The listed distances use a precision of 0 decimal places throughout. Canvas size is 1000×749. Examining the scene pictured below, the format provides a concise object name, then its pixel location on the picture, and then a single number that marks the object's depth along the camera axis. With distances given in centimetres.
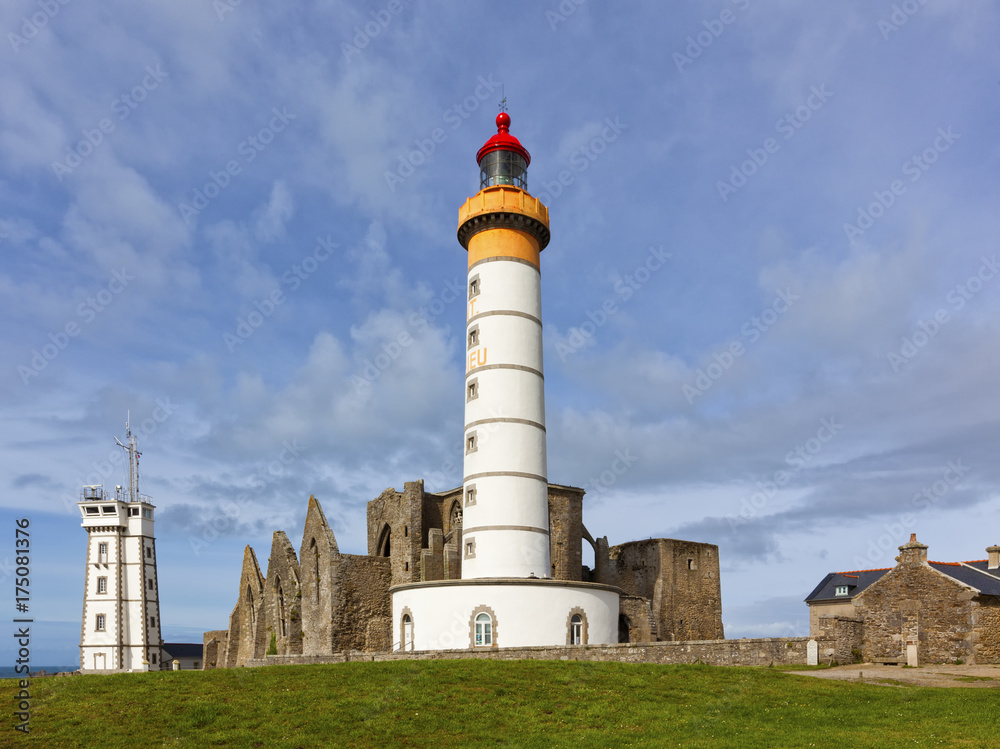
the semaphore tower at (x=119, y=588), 5391
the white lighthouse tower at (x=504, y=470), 3097
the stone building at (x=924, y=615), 2528
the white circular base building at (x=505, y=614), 3055
